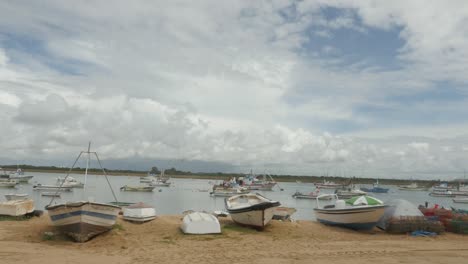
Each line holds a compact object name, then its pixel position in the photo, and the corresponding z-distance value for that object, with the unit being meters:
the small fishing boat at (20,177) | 92.88
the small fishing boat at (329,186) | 116.56
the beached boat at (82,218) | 15.59
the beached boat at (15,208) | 19.98
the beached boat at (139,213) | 19.77
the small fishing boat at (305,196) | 70.93
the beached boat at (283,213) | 23.12
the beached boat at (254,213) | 18.61
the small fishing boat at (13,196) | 33.72
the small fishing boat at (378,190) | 111.51
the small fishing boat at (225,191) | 68.38
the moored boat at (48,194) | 55.94
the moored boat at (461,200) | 78.38
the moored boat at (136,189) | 76.70
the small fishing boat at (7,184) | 73.56
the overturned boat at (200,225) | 17.17
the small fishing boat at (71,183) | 68.88
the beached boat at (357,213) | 19.89
